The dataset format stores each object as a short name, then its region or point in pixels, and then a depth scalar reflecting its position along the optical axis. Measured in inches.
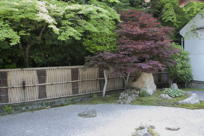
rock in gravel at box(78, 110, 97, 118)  237.0
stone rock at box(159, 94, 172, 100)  305.9
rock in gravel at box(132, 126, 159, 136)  163.6
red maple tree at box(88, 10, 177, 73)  292.3
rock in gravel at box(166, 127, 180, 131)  183.8
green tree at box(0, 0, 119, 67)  215.3
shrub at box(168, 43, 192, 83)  413.7
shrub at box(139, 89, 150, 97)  321.8
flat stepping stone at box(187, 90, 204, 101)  323.4
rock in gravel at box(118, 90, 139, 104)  306.3
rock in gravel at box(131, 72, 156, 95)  336.8
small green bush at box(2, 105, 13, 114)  266.2
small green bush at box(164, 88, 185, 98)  310.6
